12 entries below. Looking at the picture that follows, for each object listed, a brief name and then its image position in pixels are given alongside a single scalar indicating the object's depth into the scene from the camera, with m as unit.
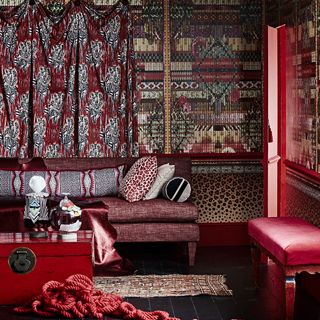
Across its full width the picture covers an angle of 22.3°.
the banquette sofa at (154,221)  6.79
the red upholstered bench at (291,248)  4.80
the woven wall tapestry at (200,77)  7.71
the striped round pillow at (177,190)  7.03
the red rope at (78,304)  3.66
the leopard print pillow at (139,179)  7.02
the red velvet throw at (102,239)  6.34
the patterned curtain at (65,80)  7.49
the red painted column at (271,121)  6.89
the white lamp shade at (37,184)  5.44
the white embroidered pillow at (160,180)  7.12
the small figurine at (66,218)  5.20
